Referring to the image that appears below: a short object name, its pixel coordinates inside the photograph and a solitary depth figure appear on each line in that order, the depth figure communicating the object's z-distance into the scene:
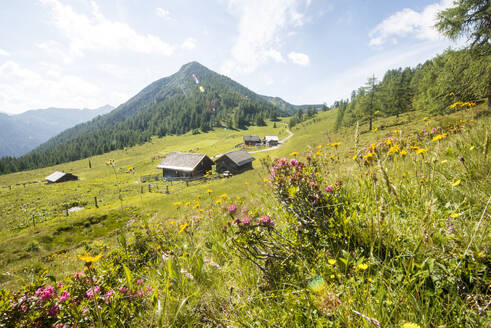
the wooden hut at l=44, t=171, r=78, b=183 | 68.36
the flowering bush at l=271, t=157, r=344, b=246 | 2.20
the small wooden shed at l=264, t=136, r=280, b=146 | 97.62
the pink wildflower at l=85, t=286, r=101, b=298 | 2.07
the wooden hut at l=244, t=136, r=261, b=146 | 99.94
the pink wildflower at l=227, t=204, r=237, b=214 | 2.82
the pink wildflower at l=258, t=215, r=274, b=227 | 1.98
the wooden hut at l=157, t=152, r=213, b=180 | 45.25
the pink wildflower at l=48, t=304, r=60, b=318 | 1.88
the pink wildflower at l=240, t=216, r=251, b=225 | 1.99
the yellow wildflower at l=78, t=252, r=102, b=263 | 1.43
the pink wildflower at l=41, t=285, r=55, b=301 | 1.88
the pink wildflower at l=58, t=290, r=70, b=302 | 1.97
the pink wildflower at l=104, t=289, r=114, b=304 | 1.99
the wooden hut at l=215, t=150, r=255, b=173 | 47.19
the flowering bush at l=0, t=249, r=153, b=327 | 1.77
